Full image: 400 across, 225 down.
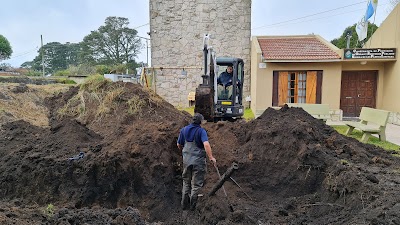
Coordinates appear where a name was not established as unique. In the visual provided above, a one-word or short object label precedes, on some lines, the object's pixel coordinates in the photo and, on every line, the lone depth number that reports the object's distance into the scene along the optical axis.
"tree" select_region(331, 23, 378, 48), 31.03
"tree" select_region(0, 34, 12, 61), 36.88
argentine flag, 16.85
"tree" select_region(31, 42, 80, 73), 62.03
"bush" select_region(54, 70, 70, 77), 37.07
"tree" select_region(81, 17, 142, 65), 45.16
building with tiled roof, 15.49
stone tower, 20.48
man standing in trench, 5.88
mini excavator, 9.54
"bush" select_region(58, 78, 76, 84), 23.05
